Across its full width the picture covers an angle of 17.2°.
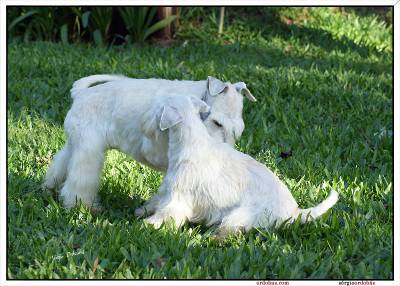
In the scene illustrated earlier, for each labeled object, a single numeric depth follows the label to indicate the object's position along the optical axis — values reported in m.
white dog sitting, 7.24
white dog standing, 7.67
